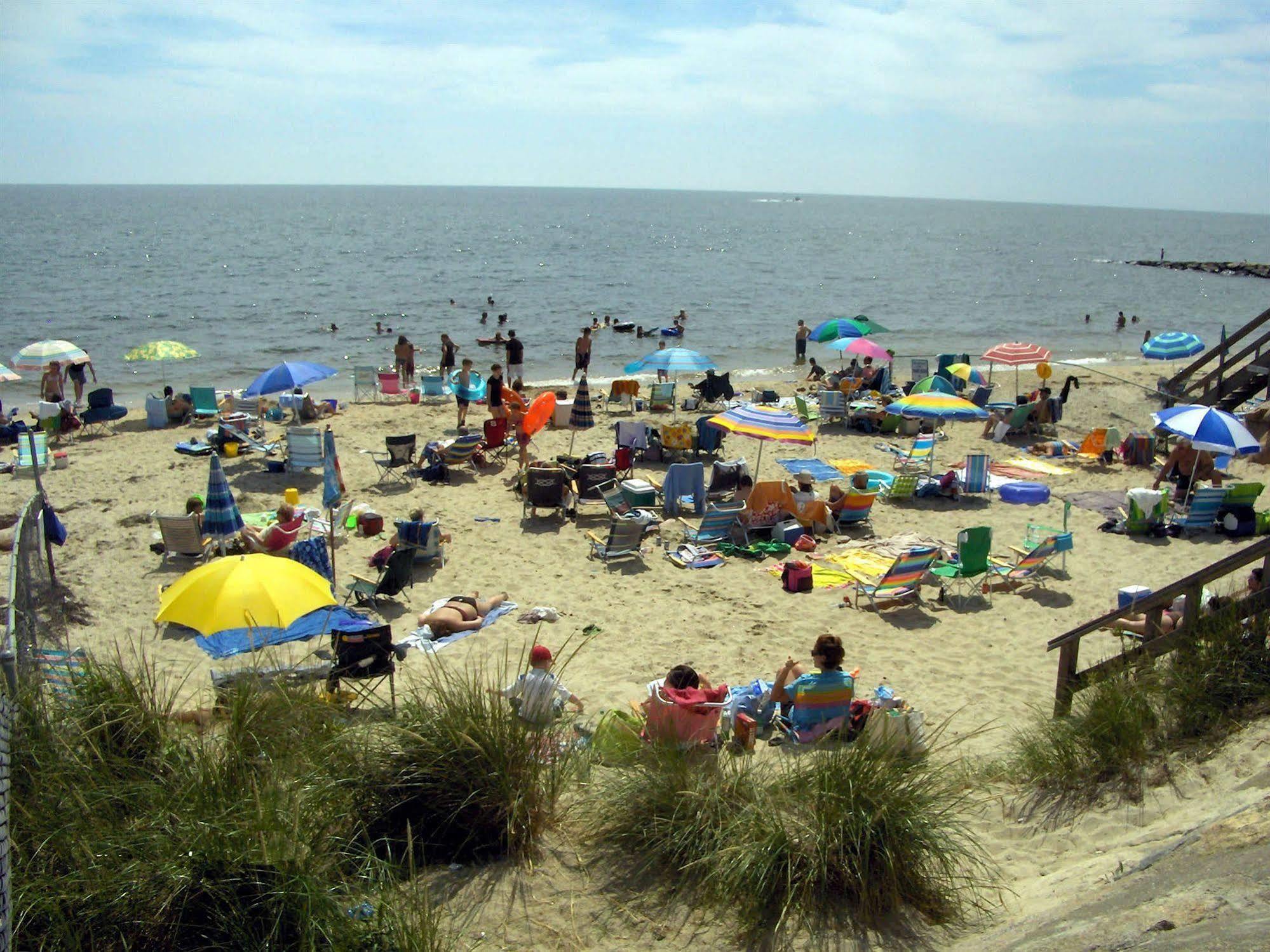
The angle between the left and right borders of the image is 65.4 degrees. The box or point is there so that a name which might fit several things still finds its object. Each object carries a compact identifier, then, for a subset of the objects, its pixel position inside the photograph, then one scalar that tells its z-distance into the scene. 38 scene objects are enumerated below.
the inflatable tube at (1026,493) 12.31
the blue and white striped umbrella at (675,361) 15.14
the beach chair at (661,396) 18.30
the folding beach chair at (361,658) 6.70
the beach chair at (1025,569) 9.56
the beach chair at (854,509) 11.38
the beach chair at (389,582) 8.98
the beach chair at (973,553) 9.33
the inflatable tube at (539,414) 12.73
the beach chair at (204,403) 16.72
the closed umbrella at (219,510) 9.72
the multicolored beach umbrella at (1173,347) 19.64
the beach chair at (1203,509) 11.10
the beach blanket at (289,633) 6.68
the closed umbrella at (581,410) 15.37
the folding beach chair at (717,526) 10.89
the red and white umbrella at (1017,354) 17.06
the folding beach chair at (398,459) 13.26
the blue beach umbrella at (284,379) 13.57
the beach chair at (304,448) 12.95
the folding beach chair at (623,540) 10.39
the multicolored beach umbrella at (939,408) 12.98
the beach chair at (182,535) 10.02
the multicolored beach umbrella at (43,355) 15.24
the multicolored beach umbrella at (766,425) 11.61
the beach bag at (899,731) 4.62
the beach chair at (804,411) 16.78
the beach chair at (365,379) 19.30
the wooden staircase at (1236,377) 16.67
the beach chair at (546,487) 11.59
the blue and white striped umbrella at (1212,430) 10.83
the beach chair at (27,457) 13.04
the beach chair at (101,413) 16.16
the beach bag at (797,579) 9.57
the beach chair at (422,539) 10.12
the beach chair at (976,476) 12.85
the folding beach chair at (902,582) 8.91
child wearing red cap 4.95
